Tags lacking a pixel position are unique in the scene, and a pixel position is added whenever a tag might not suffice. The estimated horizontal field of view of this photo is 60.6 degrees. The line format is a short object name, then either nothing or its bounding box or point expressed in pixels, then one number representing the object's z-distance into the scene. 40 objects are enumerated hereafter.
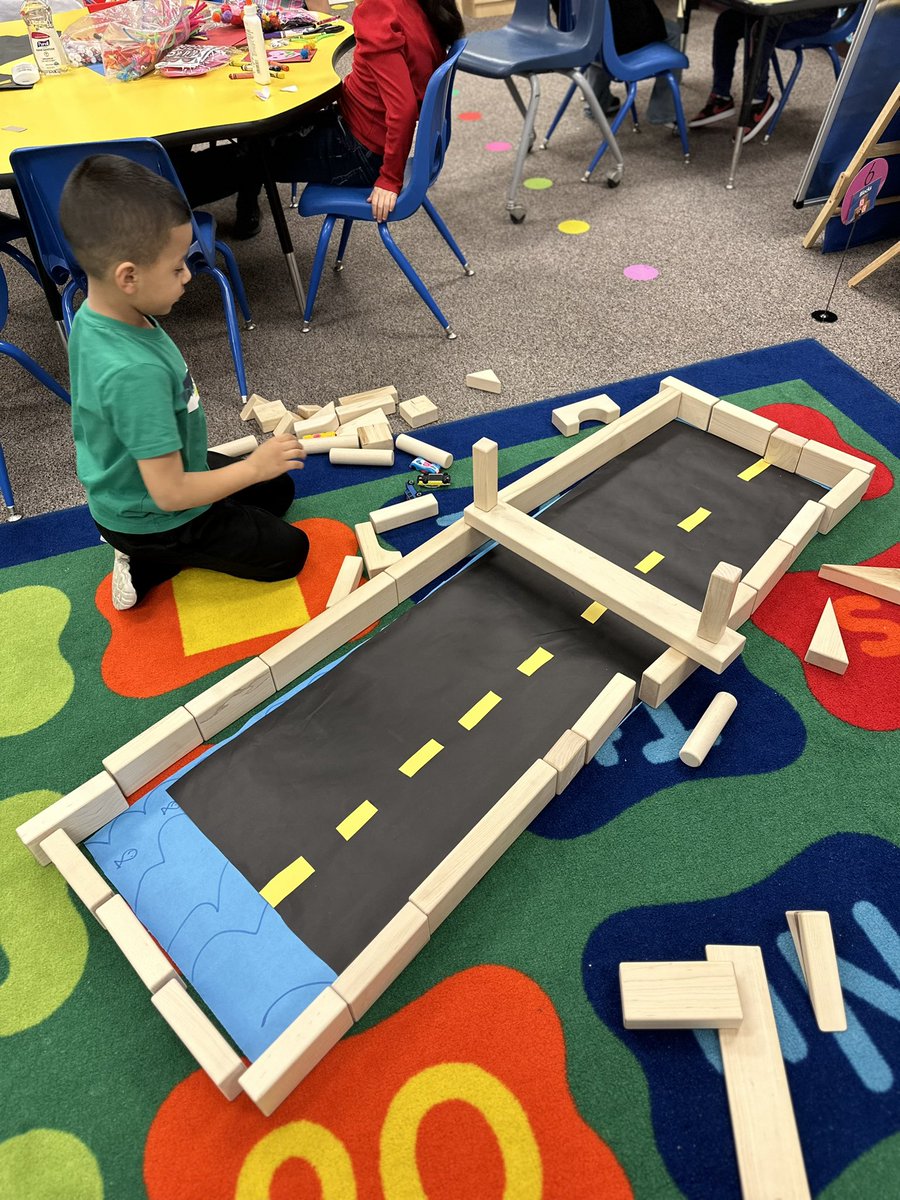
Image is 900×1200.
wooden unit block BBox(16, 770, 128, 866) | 1.46
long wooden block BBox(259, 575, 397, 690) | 1.73
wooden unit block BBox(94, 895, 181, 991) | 1.25
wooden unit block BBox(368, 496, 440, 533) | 2.14
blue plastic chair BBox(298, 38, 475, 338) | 2.49
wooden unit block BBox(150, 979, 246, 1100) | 1.17
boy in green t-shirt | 1.44
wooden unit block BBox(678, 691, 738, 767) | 1.59
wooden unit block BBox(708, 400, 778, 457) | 2.20
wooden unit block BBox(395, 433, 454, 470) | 2.34
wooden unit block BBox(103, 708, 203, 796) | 1.54
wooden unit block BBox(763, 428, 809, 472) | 2.15
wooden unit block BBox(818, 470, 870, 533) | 2.00
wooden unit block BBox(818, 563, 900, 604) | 1.89
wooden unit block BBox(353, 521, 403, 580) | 2.03
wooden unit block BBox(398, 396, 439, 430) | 2.56
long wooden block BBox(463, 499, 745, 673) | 1.62
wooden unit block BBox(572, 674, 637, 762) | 1.54
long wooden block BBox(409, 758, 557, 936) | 1.34
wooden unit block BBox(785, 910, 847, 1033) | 1.27
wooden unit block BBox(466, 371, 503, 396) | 2.68
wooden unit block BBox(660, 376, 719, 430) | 2.29
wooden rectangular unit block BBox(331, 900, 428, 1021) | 1.23
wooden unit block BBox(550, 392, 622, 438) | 2.46
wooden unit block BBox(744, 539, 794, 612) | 1.76
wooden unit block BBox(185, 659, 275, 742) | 1.64
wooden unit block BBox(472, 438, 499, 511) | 1.79
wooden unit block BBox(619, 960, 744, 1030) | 1.25
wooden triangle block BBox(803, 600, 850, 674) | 1.74
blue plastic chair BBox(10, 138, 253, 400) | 2.05
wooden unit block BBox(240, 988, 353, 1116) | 1.14
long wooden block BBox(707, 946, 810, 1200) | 1.12
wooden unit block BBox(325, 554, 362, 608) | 1.98
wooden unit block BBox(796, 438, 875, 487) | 2.09
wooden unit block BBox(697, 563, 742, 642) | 1.46
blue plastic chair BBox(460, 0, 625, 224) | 3.35
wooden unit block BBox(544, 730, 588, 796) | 1.50
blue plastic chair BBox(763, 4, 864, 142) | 3.77
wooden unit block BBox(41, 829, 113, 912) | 1.36
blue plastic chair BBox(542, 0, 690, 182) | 3.50
